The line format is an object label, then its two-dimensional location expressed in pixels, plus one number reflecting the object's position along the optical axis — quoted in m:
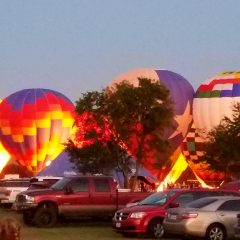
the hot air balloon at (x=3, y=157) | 89.00
